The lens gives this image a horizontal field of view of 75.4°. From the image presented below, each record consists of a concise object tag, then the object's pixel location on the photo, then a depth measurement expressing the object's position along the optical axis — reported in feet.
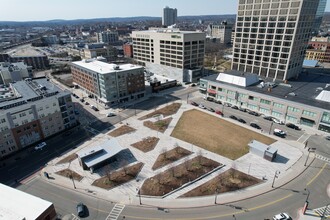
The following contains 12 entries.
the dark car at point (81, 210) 151.84
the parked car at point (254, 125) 266.22
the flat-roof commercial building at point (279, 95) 257.14
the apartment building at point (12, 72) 366.59
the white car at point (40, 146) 230.73
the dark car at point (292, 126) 258.78
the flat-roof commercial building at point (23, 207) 127.03
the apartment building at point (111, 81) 324.99
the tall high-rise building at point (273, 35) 331.36
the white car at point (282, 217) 142.61
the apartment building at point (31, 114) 215.92
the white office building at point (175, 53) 431.84
